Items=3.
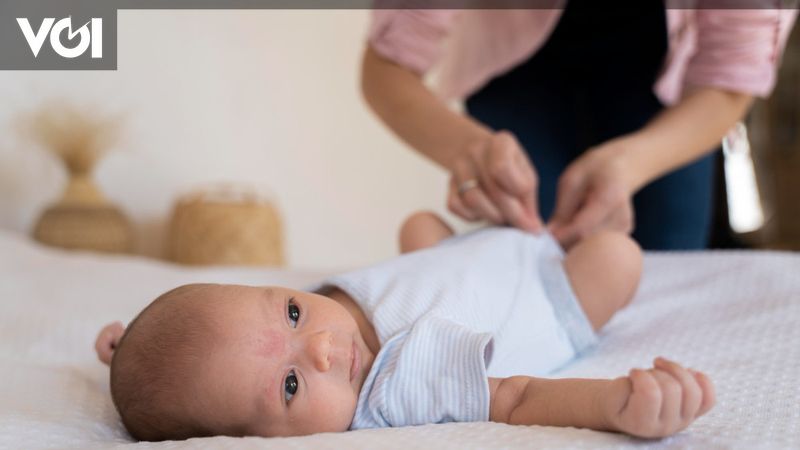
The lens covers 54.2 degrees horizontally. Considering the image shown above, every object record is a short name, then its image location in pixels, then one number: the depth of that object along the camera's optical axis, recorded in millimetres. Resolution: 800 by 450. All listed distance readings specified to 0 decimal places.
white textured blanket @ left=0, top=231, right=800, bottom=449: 612
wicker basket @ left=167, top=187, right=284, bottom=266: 2455
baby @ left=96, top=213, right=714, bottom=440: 622
